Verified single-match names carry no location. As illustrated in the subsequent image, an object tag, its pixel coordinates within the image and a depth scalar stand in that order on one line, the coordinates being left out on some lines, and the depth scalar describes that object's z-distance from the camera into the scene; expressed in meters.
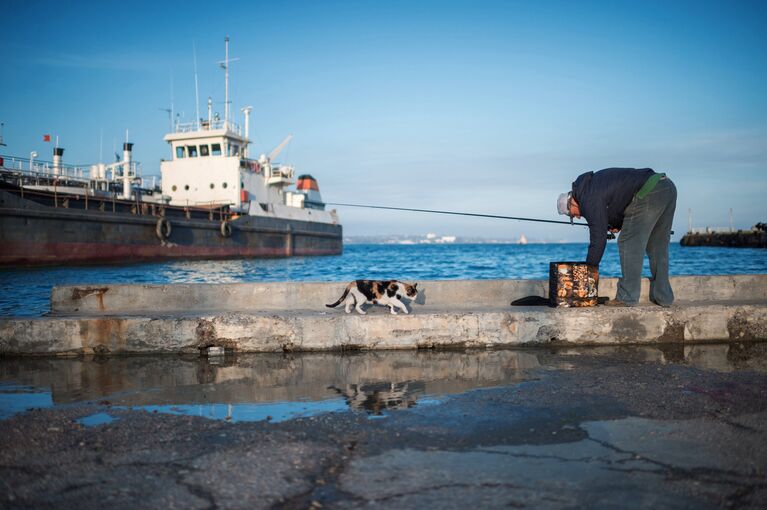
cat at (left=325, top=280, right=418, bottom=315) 5.36
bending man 4.89
